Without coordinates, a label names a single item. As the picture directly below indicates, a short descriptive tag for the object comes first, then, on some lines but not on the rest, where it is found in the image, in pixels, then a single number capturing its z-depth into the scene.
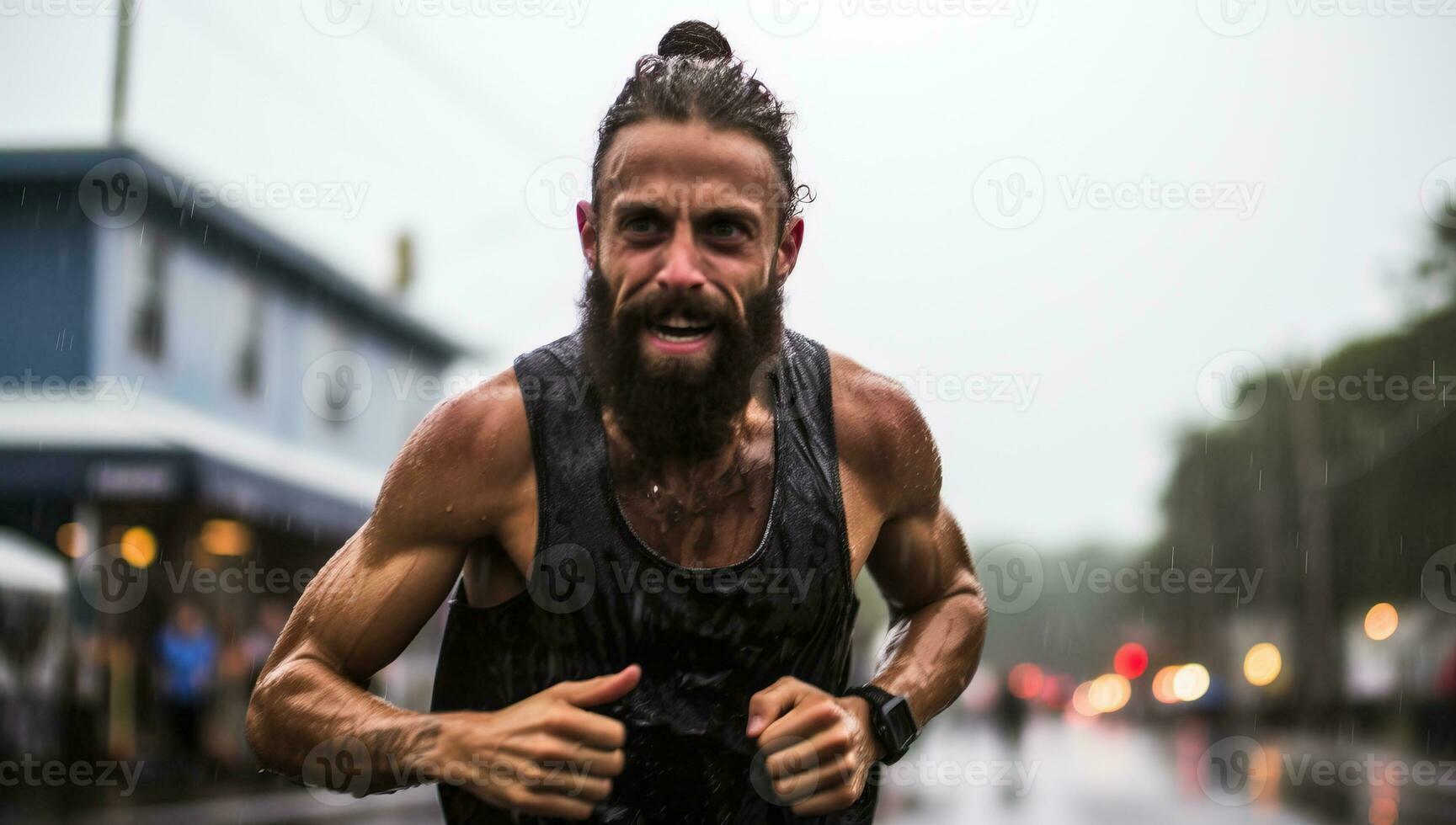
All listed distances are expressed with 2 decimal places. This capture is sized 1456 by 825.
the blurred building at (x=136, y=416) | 16.36
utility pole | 12.65
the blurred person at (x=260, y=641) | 15.70
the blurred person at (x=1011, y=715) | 21.98
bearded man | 2.48
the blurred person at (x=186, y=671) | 13.88
